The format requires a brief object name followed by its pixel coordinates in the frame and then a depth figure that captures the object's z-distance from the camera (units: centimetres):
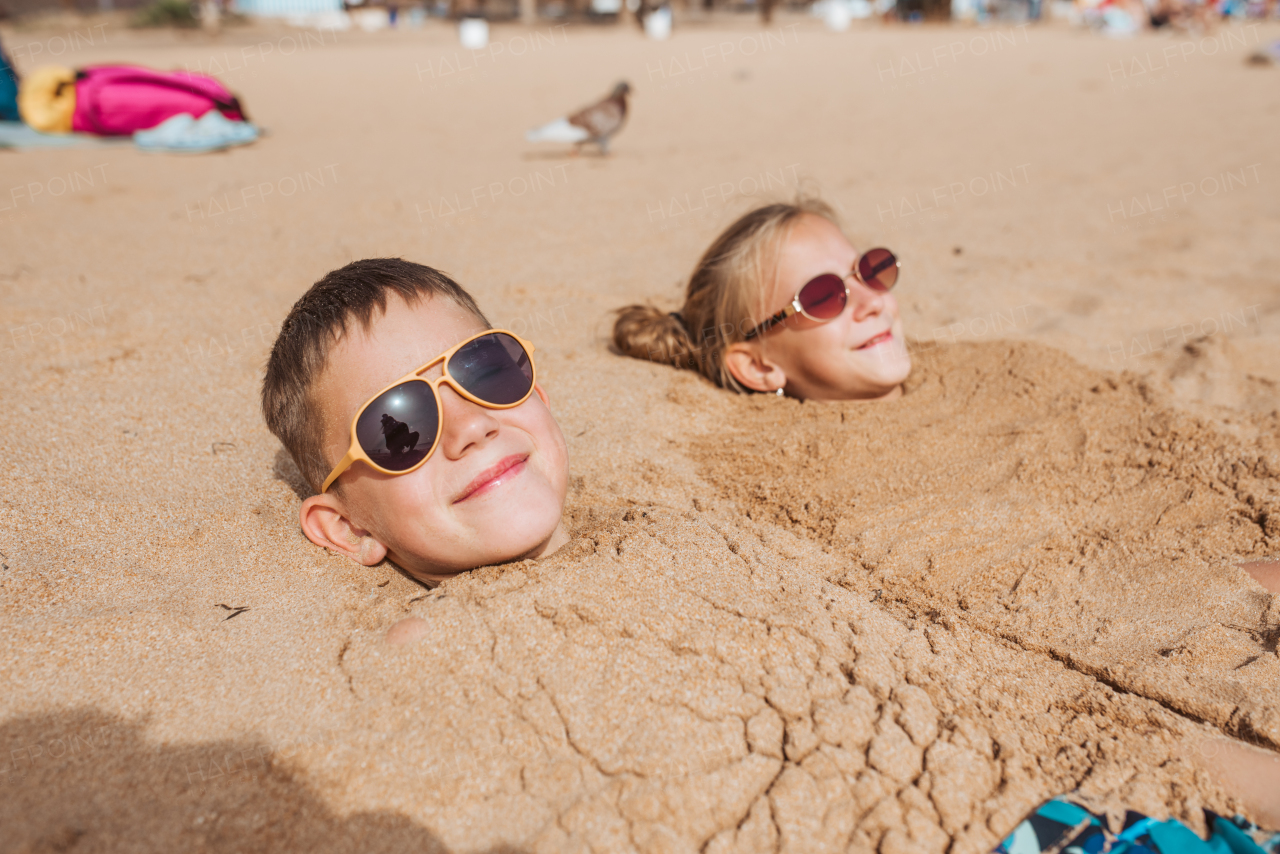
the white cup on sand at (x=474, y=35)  1766
